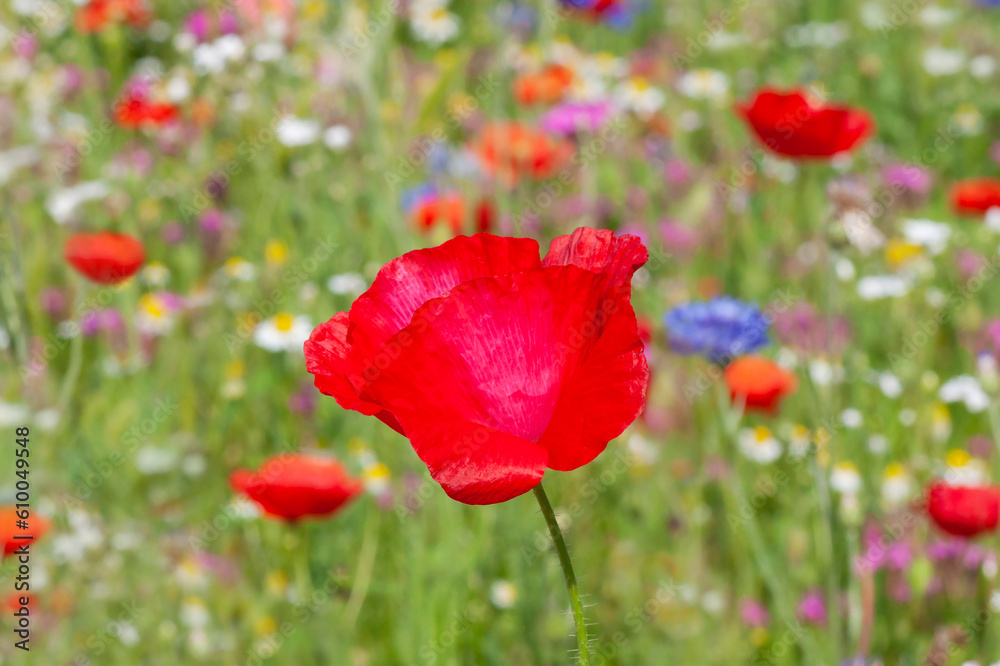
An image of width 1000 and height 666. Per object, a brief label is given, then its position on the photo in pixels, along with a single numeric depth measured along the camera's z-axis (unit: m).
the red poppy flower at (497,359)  0.83
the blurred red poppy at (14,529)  1.27
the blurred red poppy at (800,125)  1.34
